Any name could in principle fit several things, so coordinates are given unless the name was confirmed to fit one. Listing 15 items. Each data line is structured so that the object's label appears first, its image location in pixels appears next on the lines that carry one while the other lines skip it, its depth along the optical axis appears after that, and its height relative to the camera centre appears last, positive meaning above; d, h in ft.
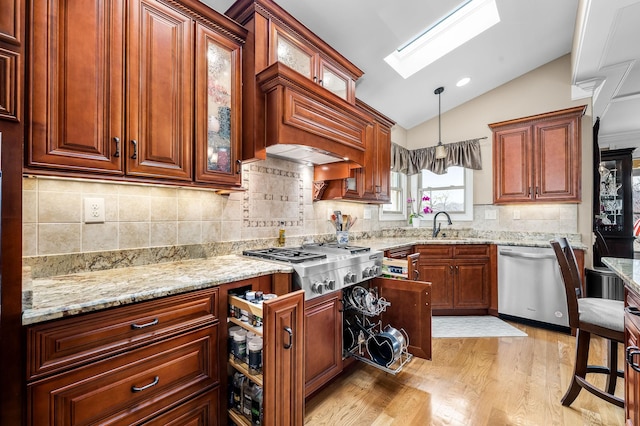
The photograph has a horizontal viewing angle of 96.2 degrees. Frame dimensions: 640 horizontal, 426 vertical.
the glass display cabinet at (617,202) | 13.01 +0.45
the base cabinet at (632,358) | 3.64 -1.89
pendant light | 11.87 +2.72
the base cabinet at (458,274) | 11.14 -2.40
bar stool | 5.30 -2.14
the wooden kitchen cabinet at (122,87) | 3.76 +1.93
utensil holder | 9.33 -0.80
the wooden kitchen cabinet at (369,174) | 8.92 +1.26
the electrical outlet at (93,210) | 4.85 +0.05
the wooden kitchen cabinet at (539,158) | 10.37 +2.08
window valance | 12.62 +2.51
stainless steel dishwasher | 9.71 -2.67
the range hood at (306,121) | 5.94 +2.14
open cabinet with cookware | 6.52 -2.67
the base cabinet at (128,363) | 3.05 -1.86
